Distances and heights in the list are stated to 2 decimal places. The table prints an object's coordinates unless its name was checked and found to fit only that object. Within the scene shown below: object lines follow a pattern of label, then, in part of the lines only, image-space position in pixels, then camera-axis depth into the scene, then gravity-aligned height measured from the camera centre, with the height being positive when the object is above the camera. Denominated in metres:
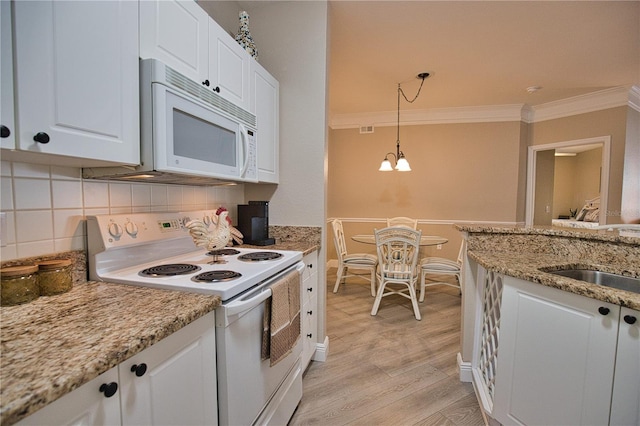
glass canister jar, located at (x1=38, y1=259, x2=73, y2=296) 0.99 -0.27
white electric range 1.08 -0.32
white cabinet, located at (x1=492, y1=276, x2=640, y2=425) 1.07 -0.64
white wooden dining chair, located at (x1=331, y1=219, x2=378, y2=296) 3.56 -0.72
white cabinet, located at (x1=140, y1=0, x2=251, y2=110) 1.16 +0.71
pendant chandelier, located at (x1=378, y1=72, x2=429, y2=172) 3.40 +0.52
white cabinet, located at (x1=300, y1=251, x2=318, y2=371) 1.90 -0.73
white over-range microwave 1.13 +0.29
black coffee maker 2.09 -0.17
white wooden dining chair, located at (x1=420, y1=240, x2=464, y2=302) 3.33 -0.75
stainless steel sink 1.39 -0.37
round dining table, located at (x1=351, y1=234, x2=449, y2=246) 3.45 -0.47
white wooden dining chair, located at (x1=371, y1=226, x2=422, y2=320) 2.98 -0.63
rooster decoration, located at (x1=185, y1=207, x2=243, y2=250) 1.34 -0.16
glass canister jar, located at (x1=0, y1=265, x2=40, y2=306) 0.88 -0.27
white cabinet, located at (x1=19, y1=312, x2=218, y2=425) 0.62 -0.49
